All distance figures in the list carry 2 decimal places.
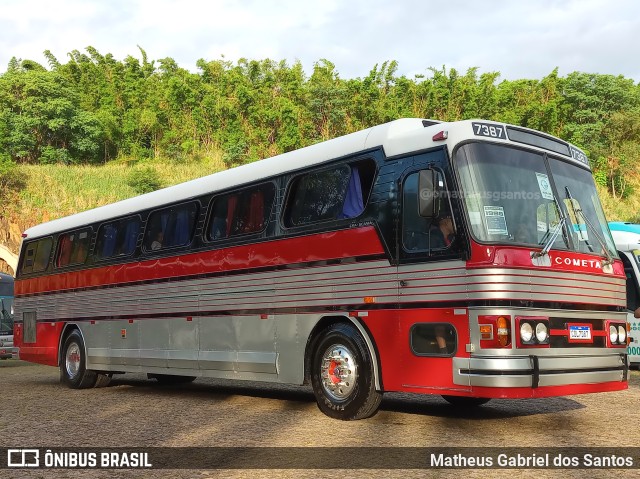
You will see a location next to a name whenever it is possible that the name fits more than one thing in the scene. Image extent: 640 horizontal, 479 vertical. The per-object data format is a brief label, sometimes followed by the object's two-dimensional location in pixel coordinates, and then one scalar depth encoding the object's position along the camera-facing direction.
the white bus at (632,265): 14.24
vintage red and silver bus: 7.46
